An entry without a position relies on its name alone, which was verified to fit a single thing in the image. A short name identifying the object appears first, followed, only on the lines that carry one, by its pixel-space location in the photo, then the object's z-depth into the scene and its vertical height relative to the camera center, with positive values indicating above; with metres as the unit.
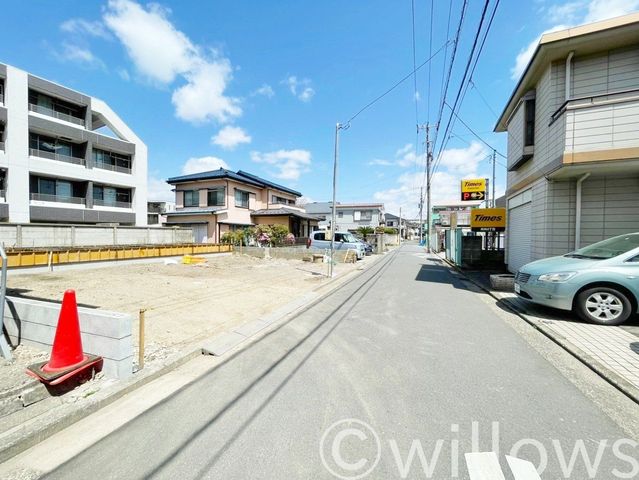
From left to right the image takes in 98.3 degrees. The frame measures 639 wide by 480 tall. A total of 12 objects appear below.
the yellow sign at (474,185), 27.12 +5.25
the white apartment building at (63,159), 16.94 +5.20
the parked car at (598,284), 4.76 -0.80
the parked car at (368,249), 22.86 -1.14
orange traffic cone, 2.72 -1.27
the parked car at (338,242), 18.72 -0.47
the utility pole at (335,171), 11.32 +2.66
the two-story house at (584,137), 6.21 +2.45
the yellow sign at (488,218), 13.03 +0.96
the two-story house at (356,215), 50.38 +3.82
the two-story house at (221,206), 22.75 +2.42
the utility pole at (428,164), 24.62 +6.54
